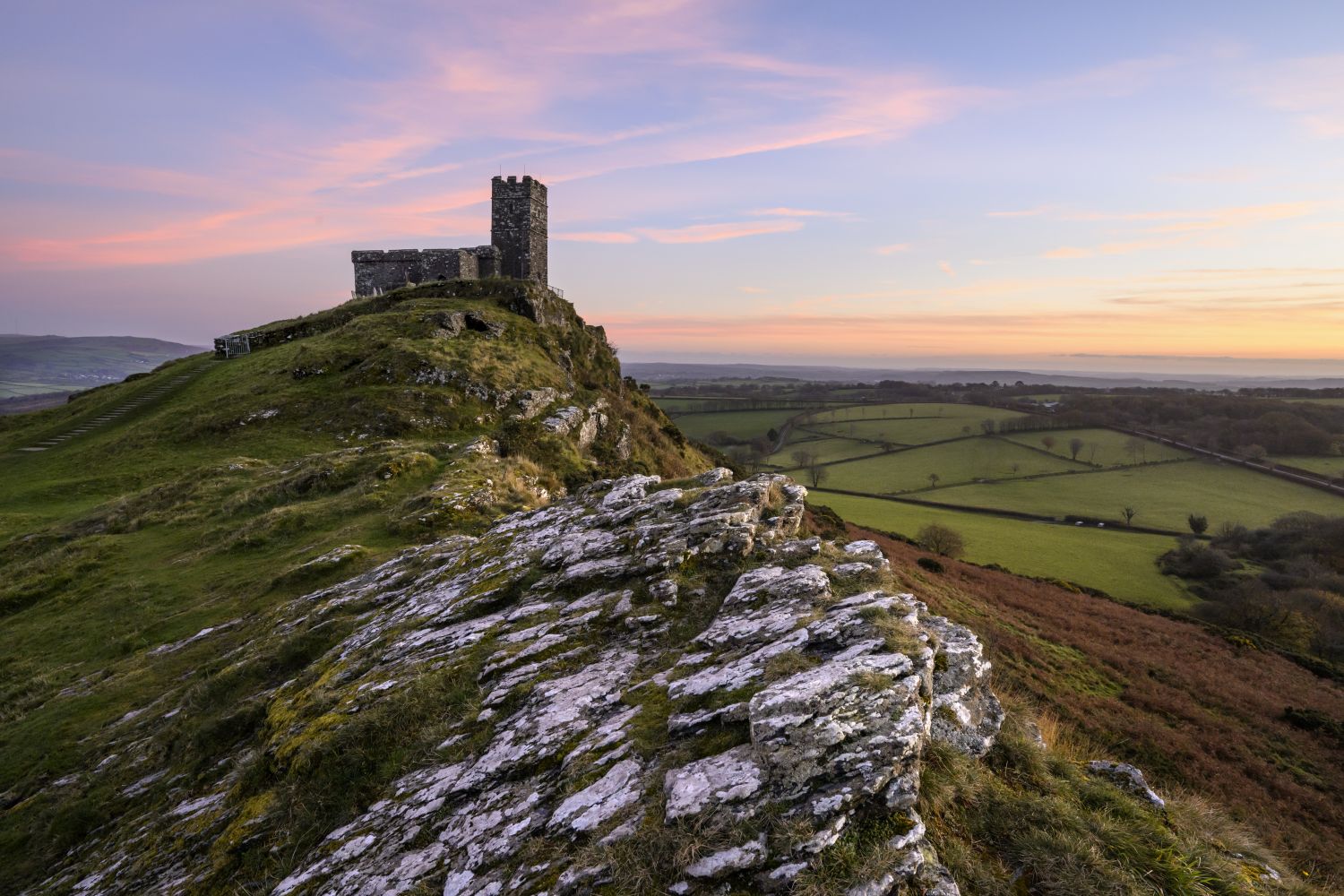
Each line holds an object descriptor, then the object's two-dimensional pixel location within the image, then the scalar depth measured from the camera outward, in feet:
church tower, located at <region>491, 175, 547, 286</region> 144.15
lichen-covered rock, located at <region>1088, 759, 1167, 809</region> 19.99
